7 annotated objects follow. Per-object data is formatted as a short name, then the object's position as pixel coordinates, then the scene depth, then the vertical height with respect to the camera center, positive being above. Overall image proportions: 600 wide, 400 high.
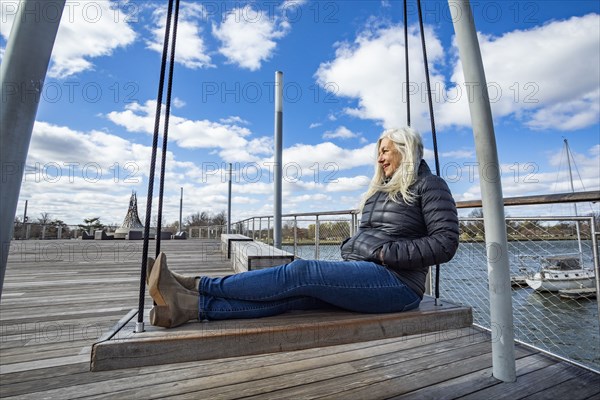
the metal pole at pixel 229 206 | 10.44 +1.05
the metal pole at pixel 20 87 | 0.70 +0.34
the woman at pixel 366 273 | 1.08 -0.14
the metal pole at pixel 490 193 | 1.57 +0.23
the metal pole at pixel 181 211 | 18.61 +1.60
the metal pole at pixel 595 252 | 1.82 -0.08
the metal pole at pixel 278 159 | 4.70 +1.18
